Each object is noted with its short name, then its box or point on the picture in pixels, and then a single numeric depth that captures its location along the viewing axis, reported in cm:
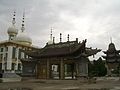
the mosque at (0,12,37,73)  3497
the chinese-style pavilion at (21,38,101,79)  1809
